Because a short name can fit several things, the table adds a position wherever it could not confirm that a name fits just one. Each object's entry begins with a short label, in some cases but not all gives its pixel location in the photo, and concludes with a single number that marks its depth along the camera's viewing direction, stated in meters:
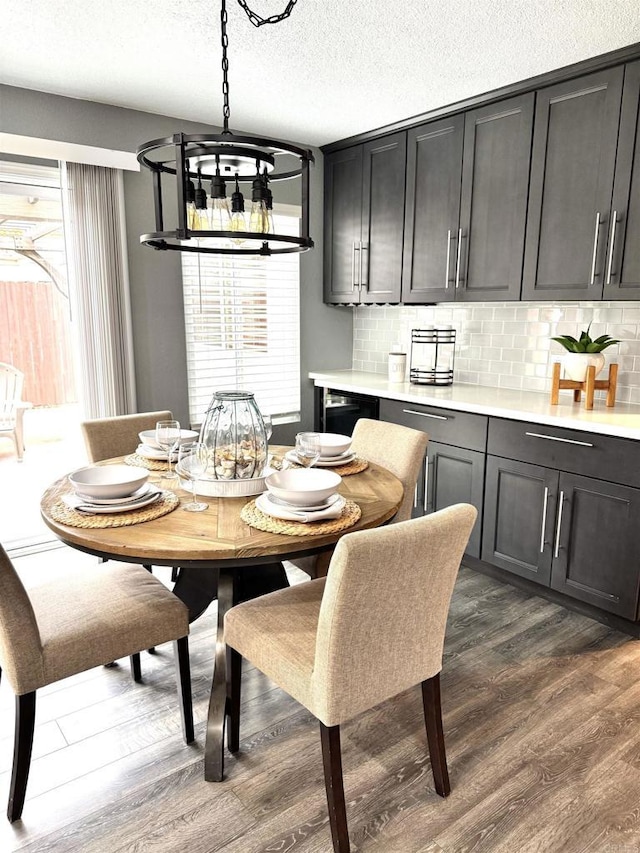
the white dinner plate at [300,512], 1.74
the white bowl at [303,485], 1.78
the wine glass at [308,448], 2.09
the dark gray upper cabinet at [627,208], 2.66
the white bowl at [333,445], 2.35
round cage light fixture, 1.61
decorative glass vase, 1.99
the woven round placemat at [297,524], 1.68
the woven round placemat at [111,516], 1.73
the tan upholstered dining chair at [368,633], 1.39
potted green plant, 3.01
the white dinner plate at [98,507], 1.80
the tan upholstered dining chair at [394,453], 2.43
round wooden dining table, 1.58
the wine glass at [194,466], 1.90
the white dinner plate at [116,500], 1.84
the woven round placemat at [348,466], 2.28
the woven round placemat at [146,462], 2.32
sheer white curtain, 3.30
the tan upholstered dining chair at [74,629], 1.58
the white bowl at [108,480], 1.83
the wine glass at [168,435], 2.19
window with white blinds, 3.87
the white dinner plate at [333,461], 2.32
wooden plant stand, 2.96
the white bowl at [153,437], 2.43
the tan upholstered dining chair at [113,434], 2.76
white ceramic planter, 3.01
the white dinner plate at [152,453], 2.37
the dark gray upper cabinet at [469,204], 3.16
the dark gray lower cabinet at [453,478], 3.24
